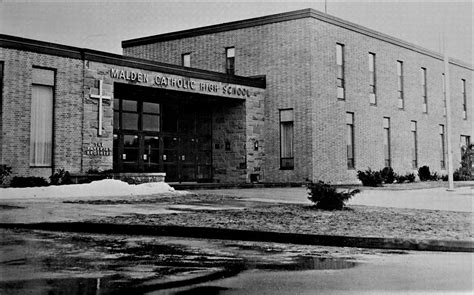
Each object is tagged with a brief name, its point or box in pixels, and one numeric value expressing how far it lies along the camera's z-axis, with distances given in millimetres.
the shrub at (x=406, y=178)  28500
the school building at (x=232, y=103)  19609
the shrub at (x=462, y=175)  31109
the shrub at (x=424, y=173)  32225
